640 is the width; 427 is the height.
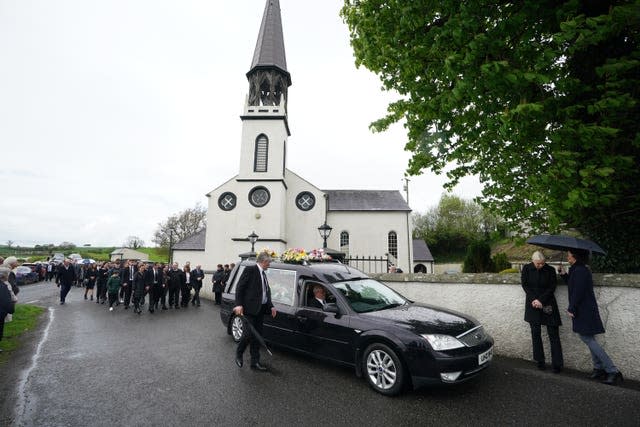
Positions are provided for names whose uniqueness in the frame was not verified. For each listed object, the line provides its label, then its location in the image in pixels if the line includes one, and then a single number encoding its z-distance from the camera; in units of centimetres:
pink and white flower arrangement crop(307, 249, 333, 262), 748
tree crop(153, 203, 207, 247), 5169
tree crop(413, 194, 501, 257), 5012
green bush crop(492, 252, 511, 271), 2347
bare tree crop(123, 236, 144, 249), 7825
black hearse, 400
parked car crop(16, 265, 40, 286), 2552
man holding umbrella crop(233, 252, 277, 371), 524
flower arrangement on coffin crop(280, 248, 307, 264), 664
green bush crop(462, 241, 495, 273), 2052
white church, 2327
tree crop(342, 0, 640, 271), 437
